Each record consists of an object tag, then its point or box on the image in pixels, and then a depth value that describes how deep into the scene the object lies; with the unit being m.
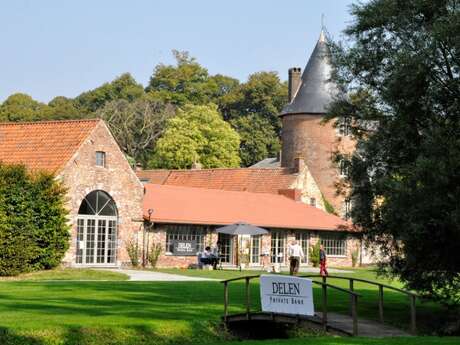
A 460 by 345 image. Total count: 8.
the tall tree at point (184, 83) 95.94
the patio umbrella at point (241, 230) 44.06
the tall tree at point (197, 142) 77.88
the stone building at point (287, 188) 46.06
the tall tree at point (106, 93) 95.81
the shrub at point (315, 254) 51.97
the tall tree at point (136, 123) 83.12
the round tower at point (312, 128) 64.56
